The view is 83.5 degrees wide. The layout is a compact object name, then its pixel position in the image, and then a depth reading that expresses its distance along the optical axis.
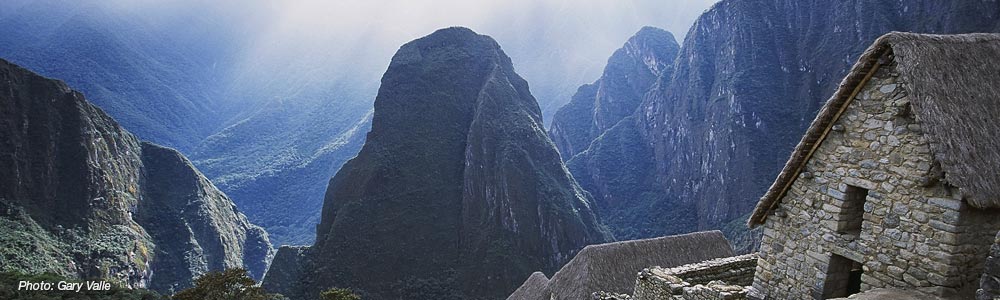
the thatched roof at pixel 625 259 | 18.67
